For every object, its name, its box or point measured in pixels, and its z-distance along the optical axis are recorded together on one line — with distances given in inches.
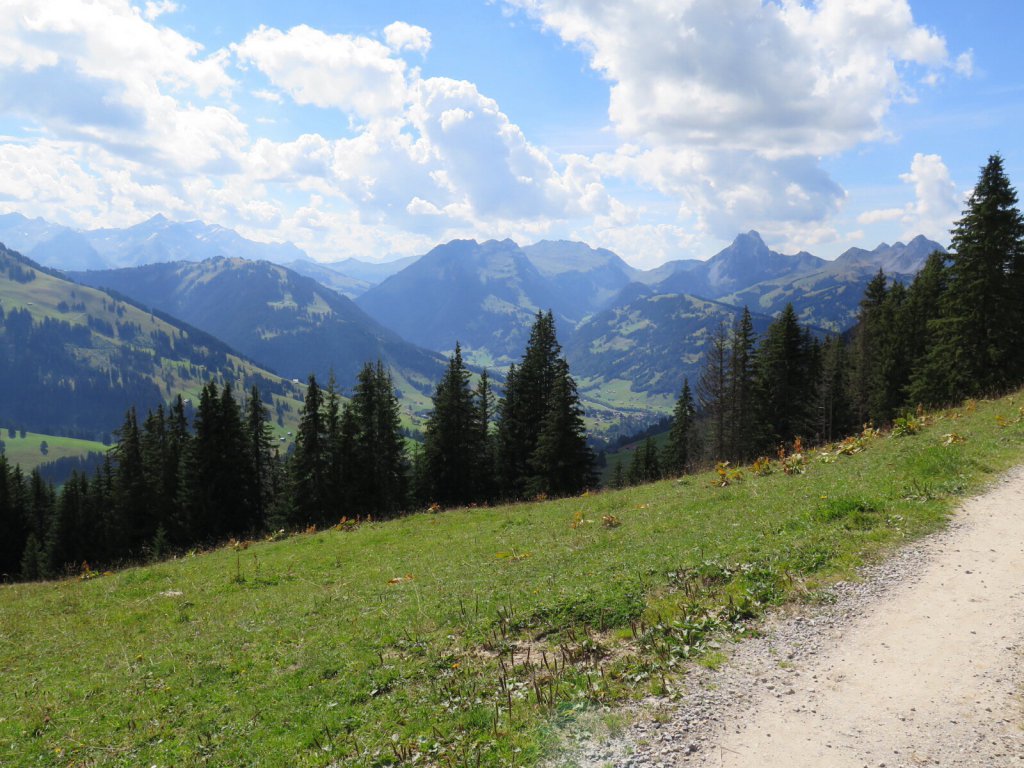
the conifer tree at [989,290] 1428.4
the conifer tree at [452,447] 2023.9
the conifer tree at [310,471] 1987.0
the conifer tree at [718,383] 2041.1
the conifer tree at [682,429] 2918.3
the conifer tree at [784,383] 2158.0
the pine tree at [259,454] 2078.0
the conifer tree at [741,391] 2107.5
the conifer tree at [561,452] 1765.5
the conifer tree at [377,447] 2016.5
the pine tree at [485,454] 2039.9
